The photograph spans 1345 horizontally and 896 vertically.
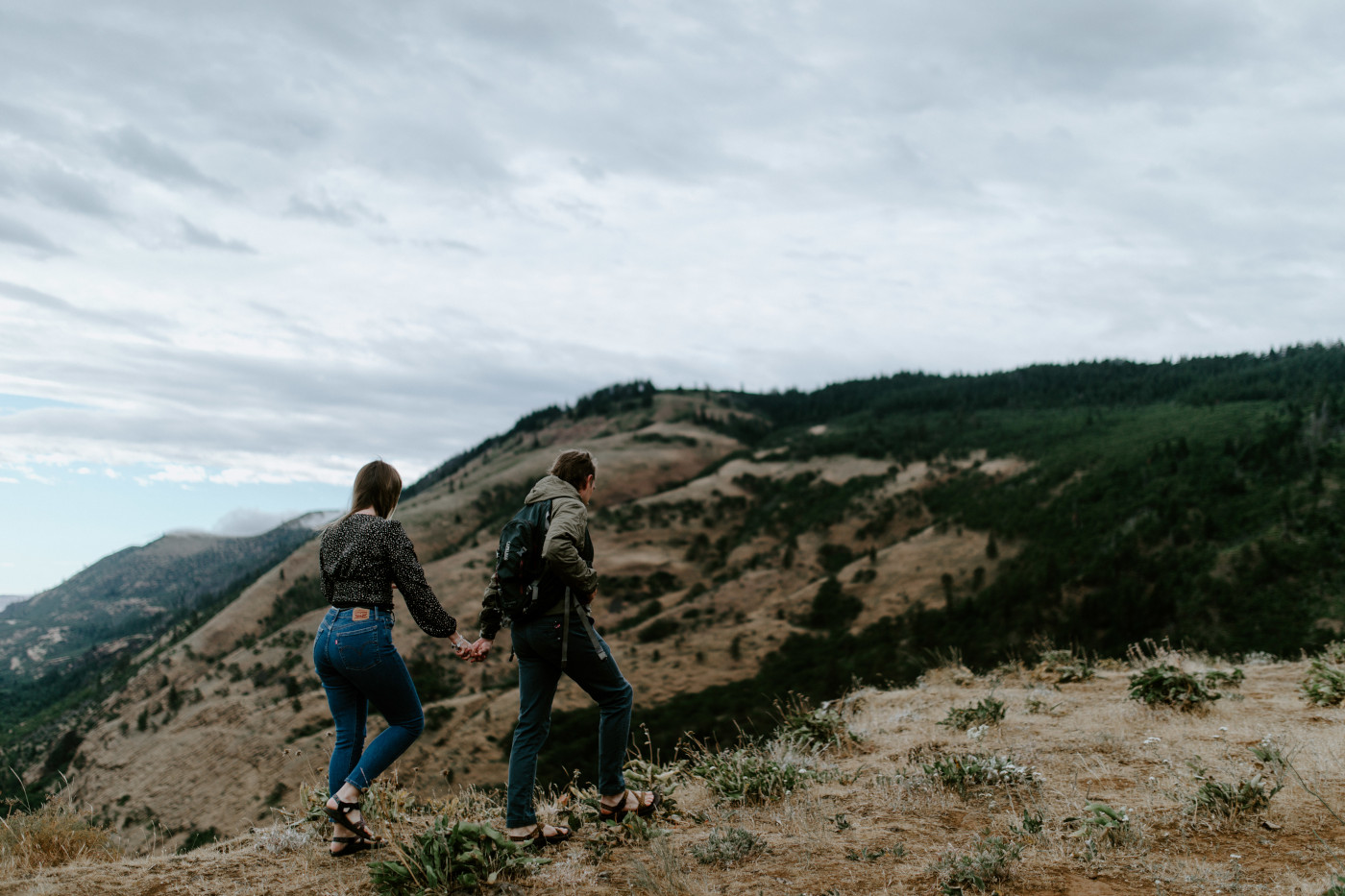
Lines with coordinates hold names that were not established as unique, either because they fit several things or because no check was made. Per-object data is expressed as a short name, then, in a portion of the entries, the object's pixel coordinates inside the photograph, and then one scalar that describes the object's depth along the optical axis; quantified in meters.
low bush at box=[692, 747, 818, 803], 5.08
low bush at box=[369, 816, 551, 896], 3.42
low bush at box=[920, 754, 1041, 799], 4.91
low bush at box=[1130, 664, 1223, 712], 6.91
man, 3.93
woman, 3.78
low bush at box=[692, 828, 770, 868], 3.86
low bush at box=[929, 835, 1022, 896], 3.35
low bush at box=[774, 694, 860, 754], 6.97
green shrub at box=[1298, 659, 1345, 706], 6.88
